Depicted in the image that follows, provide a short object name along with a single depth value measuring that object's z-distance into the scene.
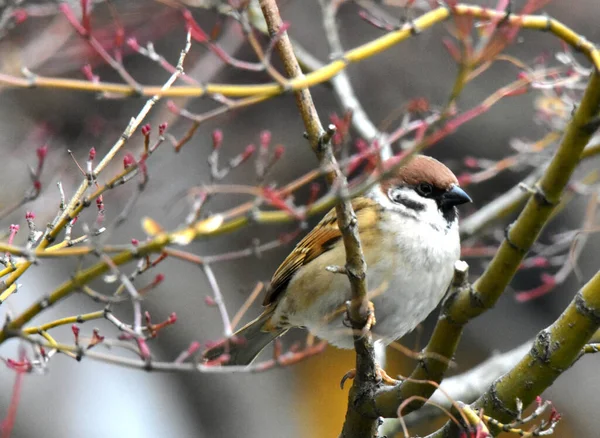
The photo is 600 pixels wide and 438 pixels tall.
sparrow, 7.35
